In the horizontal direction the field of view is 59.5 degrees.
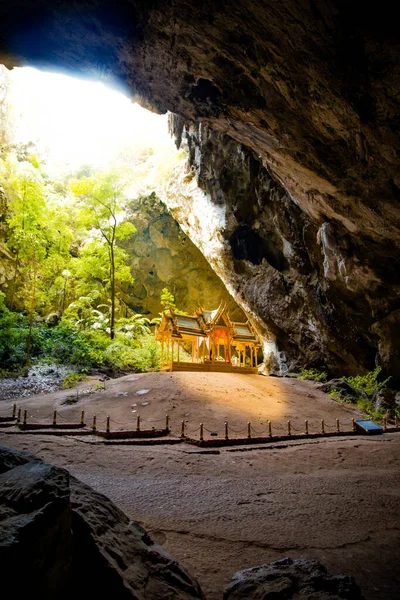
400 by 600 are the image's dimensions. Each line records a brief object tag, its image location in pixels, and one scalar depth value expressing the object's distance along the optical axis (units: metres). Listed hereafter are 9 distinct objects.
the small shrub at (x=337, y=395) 14.96
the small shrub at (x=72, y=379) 14.13
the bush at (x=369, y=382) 15.12
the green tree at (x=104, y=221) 21.23
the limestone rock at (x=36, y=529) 1.62
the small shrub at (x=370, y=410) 13.22
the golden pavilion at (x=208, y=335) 18.75
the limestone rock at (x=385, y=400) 13.75
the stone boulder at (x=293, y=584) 2.29
